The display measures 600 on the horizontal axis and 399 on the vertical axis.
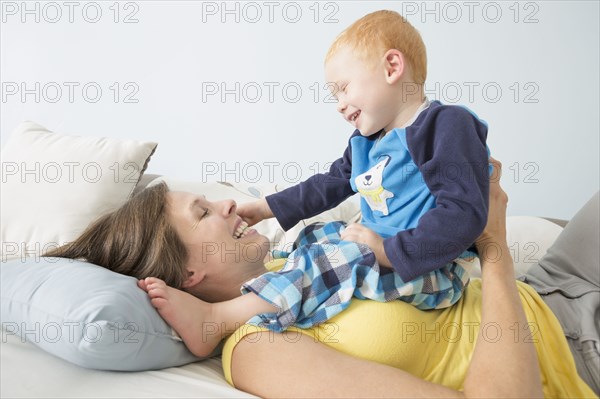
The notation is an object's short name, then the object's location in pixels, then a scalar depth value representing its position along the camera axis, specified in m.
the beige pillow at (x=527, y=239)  1.90
